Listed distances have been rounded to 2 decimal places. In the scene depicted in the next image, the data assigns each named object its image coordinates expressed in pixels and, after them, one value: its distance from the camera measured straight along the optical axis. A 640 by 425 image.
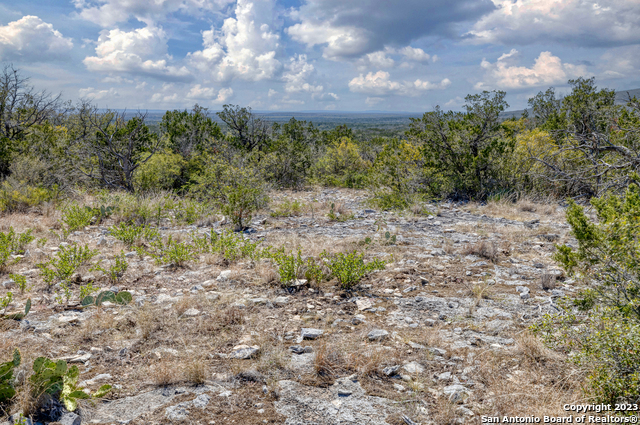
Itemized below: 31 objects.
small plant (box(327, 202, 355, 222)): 8.94
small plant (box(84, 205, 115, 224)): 8.01
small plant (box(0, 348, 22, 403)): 2.17
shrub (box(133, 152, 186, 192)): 11.85
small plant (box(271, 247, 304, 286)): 4.45
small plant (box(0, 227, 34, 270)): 4.82
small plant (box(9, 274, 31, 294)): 4.02
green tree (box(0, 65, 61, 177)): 10.55
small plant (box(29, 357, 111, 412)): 2.24
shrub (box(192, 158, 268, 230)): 8.16
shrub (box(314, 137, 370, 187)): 17.66
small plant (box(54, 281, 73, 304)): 3.88
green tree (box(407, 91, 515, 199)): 11.93
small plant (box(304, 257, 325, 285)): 4.55
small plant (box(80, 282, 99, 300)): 3.91
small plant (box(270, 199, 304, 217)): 9.50
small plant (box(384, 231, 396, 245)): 6.48
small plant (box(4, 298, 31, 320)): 3.45
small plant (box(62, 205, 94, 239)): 6.87
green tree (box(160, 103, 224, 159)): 16.17
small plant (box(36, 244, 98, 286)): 4.31
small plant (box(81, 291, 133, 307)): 3.81
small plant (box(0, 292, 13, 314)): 3.42
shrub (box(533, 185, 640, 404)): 2.14
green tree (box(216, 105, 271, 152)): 17.66
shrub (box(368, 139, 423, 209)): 10.37
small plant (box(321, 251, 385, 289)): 4.45
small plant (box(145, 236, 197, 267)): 5.25
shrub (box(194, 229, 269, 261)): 5.44
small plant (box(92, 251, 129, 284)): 4.57
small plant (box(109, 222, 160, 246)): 6.24
